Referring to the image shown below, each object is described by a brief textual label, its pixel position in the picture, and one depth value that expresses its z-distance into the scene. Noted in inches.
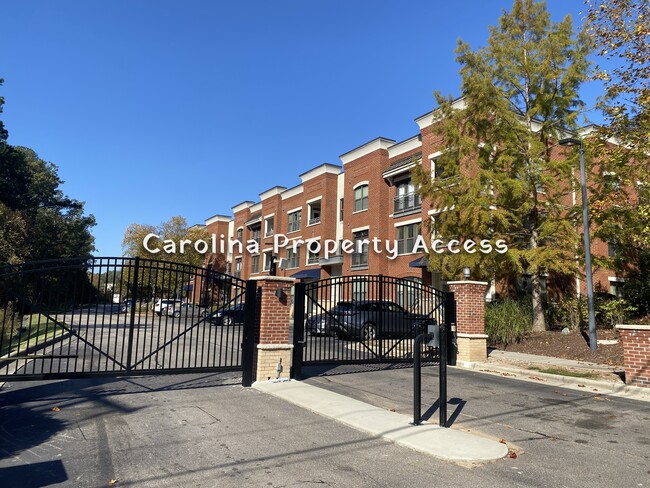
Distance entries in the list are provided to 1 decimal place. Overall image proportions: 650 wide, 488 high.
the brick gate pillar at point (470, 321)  556.4
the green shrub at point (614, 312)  692.7
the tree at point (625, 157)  560.1
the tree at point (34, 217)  1120.2
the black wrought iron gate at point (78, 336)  328.2
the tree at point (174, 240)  2101.4
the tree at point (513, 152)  688.4
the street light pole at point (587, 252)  579.5
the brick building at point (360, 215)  1149.1
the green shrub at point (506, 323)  686.5
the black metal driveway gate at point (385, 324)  430.3
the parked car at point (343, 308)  546.9
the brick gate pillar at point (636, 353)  405.4
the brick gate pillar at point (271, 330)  404.8
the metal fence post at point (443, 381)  277.6
